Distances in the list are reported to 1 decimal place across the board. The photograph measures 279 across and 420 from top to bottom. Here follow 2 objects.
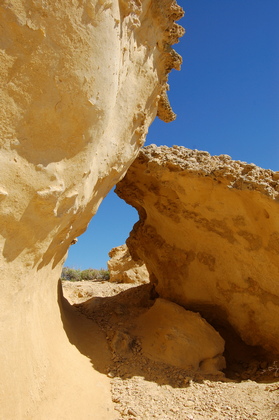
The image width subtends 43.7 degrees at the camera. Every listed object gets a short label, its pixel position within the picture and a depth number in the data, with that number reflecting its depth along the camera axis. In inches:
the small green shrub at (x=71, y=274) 583.5
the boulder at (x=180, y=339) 188.4
